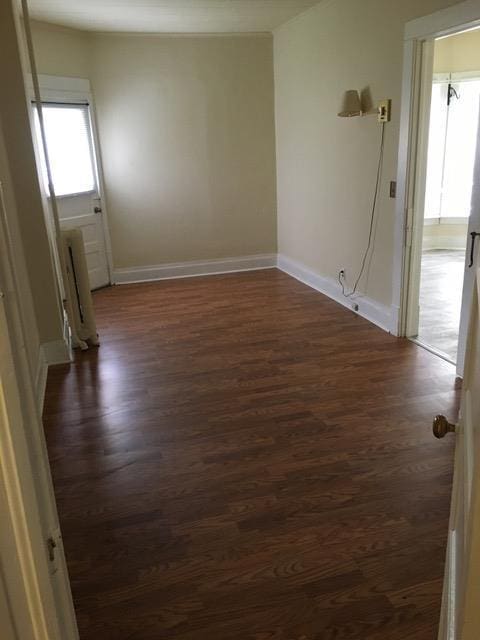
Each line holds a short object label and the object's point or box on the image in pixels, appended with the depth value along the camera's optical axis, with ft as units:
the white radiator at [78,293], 13.90
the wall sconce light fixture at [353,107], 13.47
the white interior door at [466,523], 2.24
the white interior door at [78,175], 17.71
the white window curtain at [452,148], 23.13
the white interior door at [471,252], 10.16
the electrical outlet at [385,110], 13.01
